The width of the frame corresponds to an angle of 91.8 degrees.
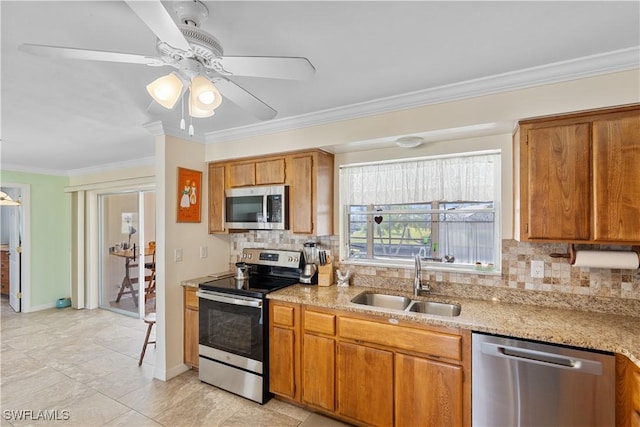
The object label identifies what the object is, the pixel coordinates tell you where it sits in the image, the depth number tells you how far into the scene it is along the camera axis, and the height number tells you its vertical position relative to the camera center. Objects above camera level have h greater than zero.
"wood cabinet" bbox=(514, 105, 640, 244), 1.73 +0.22
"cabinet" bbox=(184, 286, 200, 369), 2.96 -1.08
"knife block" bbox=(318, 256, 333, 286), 2.81 -0.54
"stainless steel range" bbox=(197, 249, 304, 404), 2.51 -1.00
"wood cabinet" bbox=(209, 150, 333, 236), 2.74 +0.34
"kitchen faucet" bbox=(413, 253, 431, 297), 2.44 -0.54
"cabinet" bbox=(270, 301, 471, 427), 1.88 -1.04
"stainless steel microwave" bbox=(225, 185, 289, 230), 2.85 +0.08
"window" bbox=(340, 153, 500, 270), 2.45 +0.04
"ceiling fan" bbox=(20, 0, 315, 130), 1.14 +0.61
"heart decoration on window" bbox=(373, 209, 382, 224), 2.91 -0.03
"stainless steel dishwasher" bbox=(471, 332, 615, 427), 1.57 -0.91
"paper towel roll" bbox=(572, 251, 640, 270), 1.81 -0.27
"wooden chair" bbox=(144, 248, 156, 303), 4.76 -1.00
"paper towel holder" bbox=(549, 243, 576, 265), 1.98 -0.26
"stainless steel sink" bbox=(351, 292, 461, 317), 2.28 -0.69
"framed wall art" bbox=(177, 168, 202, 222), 2.99 +0.21
